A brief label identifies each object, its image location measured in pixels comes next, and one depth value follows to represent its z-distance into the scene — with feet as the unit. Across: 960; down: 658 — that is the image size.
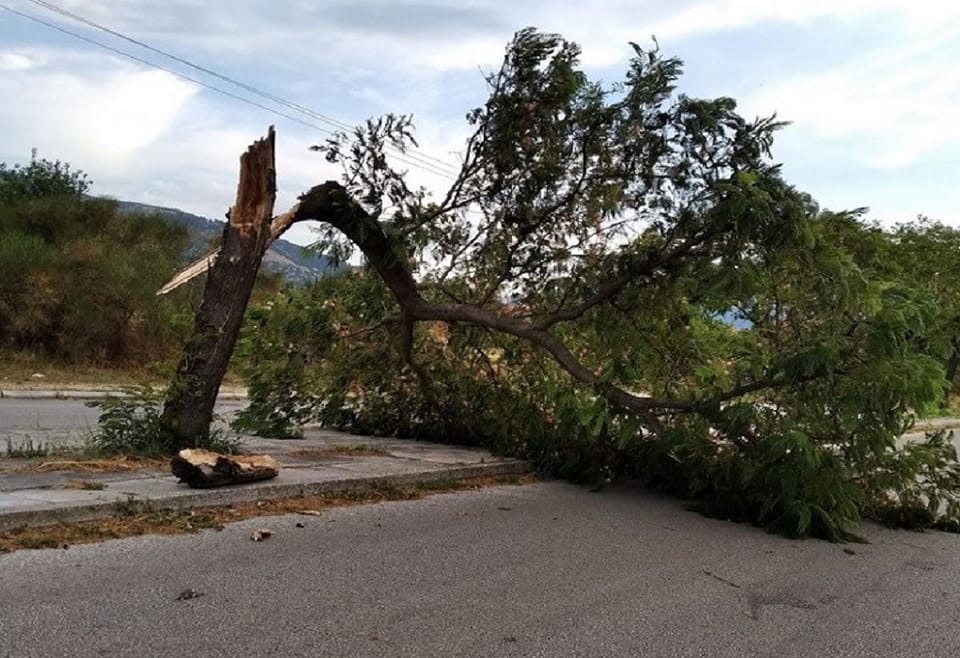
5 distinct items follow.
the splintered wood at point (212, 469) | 22.81
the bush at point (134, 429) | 26.78
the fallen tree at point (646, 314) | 25.76
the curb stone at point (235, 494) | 19.20
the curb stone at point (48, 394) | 55.83
